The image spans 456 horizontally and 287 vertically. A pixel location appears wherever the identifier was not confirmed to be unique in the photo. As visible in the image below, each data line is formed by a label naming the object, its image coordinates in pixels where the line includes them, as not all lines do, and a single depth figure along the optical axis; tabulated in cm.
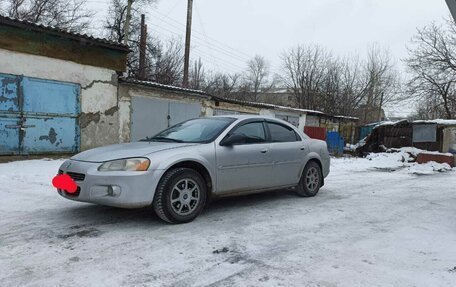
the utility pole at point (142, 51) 2322
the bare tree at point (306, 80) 3391
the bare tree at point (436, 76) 2898
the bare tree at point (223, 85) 3834
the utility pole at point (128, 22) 2361
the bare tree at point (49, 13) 2288
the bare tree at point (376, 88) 3731
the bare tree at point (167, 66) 2541
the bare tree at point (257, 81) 5269
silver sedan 480
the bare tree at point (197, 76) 3650
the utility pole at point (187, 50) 2120
